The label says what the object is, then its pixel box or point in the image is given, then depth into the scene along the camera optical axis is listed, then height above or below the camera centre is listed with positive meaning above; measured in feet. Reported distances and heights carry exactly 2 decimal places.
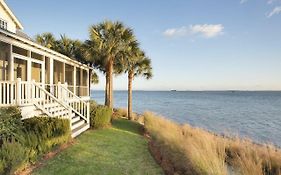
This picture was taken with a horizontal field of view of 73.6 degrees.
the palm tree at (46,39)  69.70 +18.50
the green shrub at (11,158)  14.50 -5.52
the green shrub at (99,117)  35.52 -5.62
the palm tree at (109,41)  51.78 +13.09
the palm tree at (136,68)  57.45 +7.11
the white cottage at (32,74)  24.76 +2.88
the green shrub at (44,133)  18.83 -4.91
